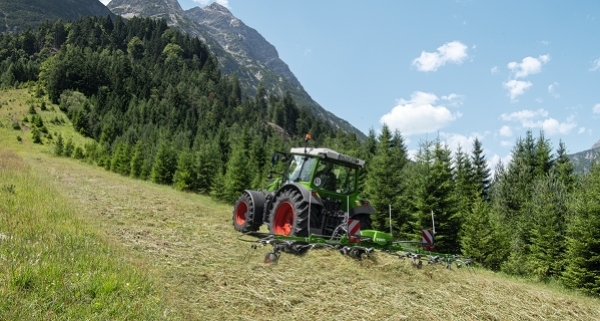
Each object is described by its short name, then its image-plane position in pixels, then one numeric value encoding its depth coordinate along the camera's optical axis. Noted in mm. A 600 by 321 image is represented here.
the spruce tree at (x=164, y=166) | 36562
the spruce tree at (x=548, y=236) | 14664
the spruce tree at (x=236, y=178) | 28953
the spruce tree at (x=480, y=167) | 35062
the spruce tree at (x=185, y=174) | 32741
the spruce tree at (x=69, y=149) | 46128
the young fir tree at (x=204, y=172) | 34406
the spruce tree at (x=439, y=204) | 17484
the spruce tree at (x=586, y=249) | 11750
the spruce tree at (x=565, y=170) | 25586
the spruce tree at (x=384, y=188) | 20891
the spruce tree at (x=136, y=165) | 40562
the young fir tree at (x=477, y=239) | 15781
